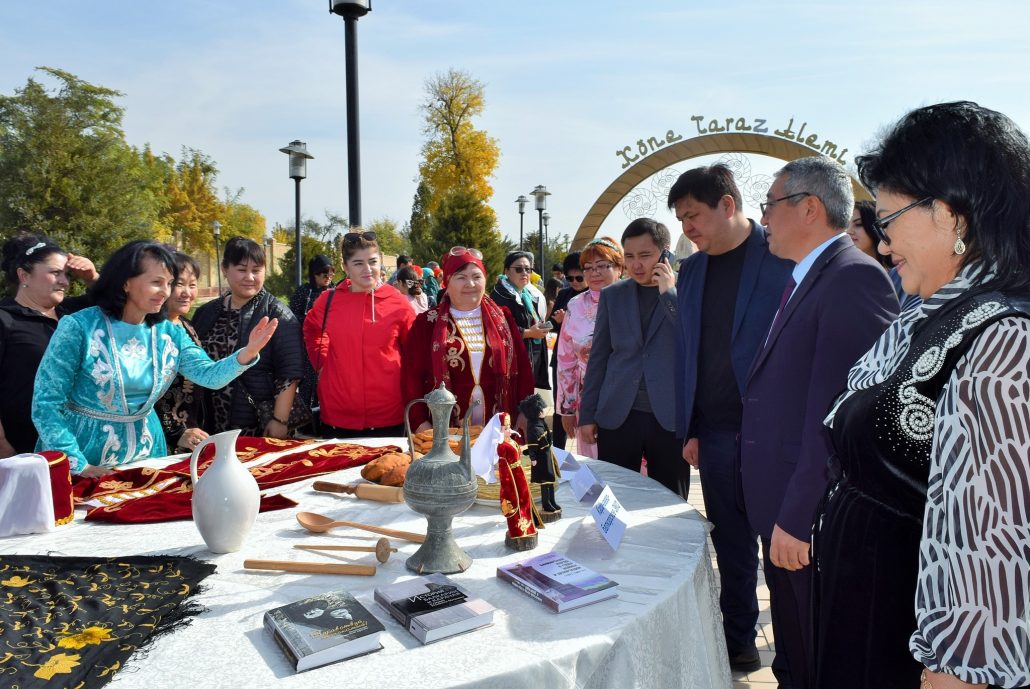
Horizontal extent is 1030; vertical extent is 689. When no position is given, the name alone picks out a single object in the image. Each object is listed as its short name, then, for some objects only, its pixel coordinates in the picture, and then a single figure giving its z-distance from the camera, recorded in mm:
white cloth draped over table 1118
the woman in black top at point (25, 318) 3014
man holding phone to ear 3078
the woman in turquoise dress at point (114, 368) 2322
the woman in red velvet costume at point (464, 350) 3244
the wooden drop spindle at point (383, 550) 1561
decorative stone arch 11680
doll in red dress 1683
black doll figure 1927
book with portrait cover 1129
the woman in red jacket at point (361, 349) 3521
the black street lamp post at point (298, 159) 9391
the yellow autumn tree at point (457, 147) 30406
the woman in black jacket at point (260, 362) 3455
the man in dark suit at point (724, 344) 2588
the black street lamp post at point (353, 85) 4293
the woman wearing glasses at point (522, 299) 6292
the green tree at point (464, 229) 24047
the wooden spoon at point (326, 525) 1717
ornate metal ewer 1467
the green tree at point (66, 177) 19828
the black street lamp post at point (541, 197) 19516
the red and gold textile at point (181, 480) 1956
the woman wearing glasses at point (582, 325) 3953
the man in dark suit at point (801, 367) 1751
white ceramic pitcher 1619
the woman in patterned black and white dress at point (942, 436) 1021
